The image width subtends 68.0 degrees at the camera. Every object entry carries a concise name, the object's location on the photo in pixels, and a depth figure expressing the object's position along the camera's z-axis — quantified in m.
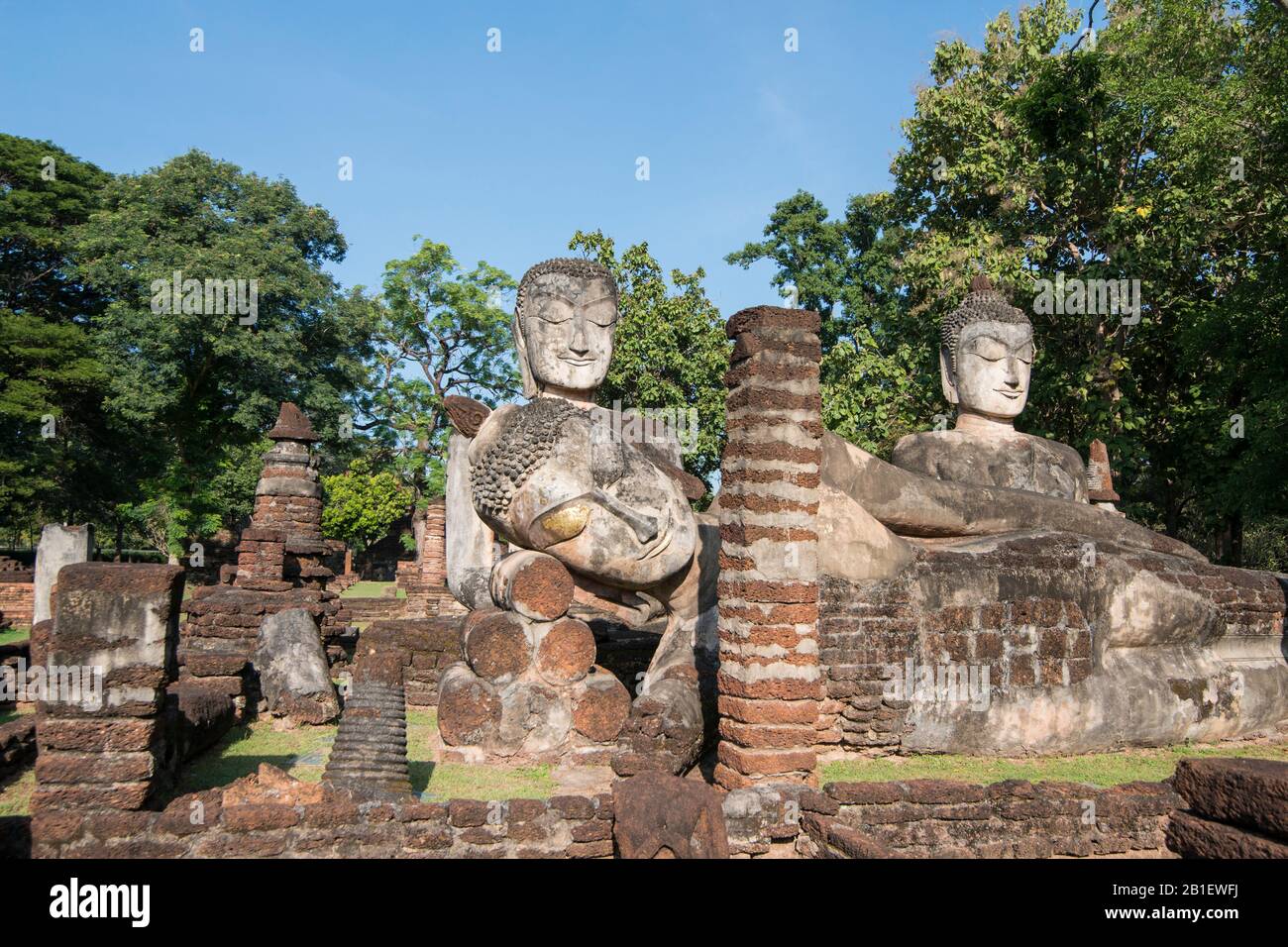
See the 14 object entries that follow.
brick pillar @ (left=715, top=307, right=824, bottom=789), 5.72
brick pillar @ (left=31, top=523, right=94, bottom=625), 12.06
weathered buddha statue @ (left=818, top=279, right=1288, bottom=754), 7.01
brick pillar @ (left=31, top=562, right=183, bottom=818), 5.12
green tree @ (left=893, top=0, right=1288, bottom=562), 13.05
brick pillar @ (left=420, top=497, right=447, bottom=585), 23.08
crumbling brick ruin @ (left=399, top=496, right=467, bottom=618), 22.58
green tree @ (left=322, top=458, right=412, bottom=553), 35.69
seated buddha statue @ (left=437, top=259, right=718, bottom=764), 6.71
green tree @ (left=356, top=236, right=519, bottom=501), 32.31
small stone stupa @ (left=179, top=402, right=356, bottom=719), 9.06
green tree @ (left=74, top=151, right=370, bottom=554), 25.59
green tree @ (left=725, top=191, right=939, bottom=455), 16.20
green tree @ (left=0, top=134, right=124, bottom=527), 25.38
